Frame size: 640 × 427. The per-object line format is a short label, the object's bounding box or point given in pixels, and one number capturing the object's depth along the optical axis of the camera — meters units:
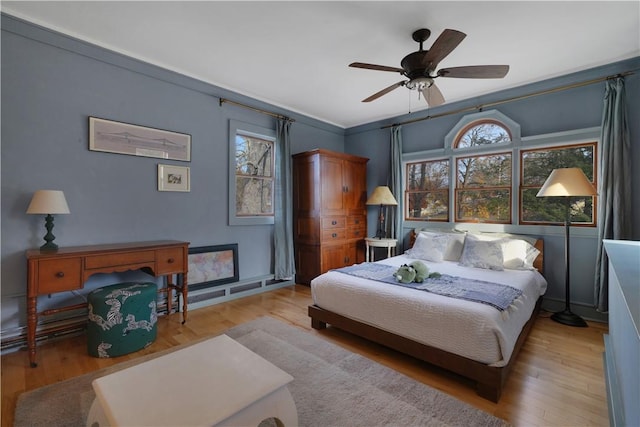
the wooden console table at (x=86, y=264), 2.16
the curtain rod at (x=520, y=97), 3.01
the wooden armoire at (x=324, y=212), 4.30
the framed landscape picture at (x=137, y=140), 2.79
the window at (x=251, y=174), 3.86
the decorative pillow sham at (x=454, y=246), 3.63
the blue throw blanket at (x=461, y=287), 2.14
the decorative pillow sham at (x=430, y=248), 3.61
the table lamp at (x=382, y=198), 4.38
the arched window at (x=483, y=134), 3.80
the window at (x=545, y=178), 3.25
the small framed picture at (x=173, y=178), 3.20
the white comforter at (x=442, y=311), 1.89
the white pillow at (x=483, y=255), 3.15
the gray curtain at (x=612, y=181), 2.90
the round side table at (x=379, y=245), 4.43
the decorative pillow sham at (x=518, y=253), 3.15
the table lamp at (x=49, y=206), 2.28
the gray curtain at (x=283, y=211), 4.25
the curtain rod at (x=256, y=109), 3.70
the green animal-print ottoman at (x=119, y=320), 2.30
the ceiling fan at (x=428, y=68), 2.06
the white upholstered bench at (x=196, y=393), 1.11
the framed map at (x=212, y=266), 3.46
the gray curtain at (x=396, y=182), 4.67
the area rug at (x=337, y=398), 1.63
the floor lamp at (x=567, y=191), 2.86
